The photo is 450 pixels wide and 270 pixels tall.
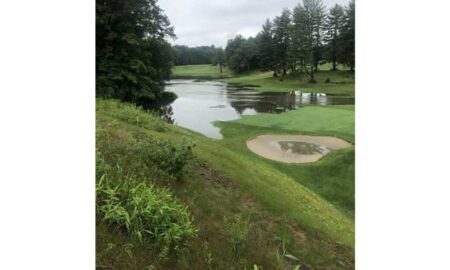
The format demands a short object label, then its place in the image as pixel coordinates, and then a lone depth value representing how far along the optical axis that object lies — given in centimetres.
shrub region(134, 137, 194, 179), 545
